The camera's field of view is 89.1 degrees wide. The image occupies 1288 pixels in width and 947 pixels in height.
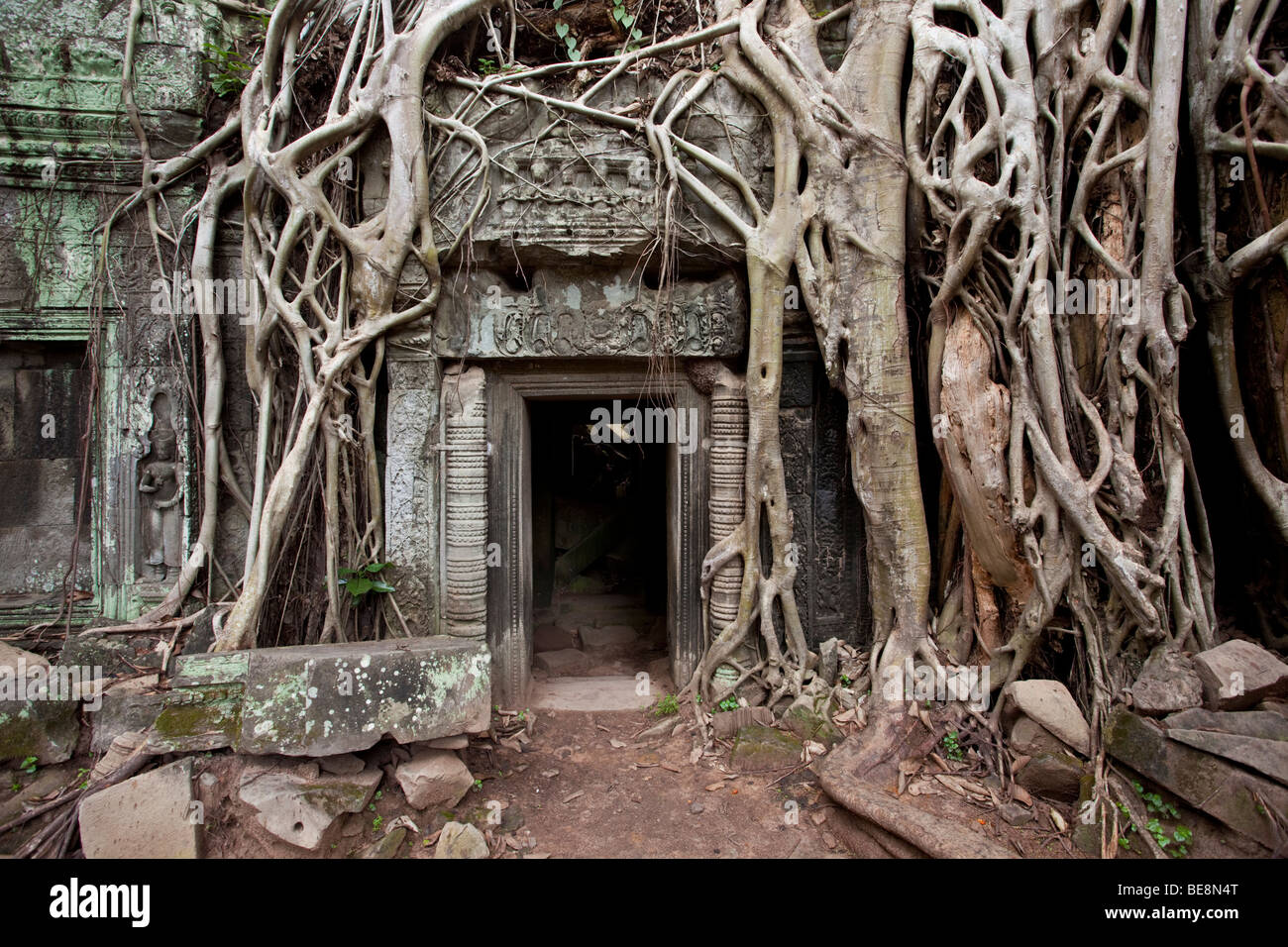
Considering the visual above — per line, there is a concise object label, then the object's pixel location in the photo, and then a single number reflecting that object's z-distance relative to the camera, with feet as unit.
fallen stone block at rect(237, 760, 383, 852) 8.52
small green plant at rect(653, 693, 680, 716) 12.81
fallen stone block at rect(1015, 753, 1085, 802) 9.33
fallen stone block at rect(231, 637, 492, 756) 8.78
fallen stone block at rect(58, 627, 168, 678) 10.73
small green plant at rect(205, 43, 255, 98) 12.52
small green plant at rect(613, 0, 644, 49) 12.50
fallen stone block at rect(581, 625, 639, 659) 17.14
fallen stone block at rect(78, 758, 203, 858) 8.46
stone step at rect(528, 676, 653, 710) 13.42
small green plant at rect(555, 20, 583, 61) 12.46
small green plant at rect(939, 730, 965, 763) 10.36
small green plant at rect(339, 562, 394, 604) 11.57
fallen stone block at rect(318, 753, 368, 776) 9.21
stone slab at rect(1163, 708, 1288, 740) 8.13
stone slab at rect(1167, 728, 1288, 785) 7.65
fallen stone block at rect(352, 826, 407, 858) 8.63
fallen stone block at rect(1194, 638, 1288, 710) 8.61
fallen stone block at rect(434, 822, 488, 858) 8.74
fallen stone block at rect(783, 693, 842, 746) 11.26
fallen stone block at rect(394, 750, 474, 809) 9.25
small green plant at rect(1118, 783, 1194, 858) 7.98
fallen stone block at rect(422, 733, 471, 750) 9.66
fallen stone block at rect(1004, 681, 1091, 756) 9.55
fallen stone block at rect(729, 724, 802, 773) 11.01
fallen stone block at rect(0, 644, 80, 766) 10.15
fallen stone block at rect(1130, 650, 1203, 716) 8.95
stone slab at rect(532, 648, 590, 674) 15.66
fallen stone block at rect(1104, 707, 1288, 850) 7.48
